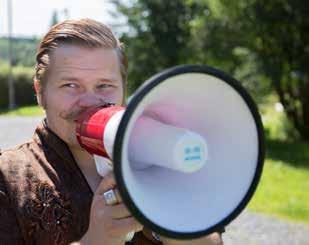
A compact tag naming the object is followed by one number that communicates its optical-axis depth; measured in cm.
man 171
